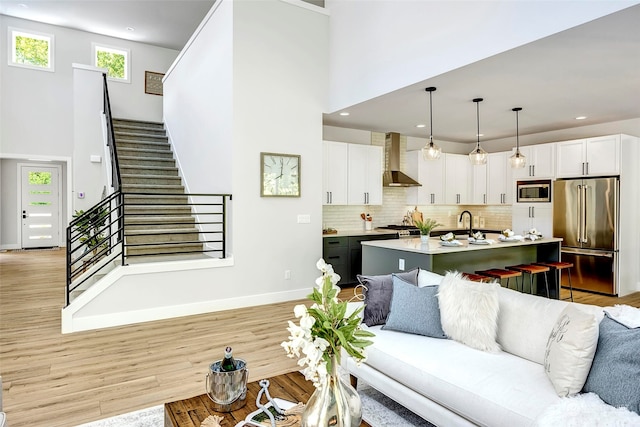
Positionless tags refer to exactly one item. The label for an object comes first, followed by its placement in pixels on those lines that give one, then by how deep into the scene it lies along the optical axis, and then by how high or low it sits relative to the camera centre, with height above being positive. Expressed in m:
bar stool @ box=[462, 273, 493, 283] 4.15 -0.72
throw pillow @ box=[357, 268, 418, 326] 2.81 -0.62
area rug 2.31 -1.28
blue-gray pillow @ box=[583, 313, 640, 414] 1.55 -0.67
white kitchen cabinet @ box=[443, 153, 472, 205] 8.00 +0.72
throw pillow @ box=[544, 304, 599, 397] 1.73 -0.66
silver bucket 1.73 -0.80
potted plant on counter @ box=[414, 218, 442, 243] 4.59 -0.23
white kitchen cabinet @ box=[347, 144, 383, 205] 6.62 +0.68
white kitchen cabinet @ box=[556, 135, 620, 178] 5.73 +0.87
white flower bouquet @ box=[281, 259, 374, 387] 1.31 -0.42
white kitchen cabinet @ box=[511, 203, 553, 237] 6.55 -0.10
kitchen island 4.33 -0.55
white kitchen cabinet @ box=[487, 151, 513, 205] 7.56 +0.67
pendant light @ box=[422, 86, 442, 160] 4.71 +0.76
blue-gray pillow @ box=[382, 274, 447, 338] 2.54 -0.68
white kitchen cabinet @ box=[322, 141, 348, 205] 6.32 +0.68
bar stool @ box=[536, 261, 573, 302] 5.16 -0.73
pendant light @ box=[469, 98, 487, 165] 5.07 +0.75
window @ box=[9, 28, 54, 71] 8.17 +3.57
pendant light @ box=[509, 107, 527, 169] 5.28 +0.72
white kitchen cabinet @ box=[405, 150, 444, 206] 7.62 +0.69
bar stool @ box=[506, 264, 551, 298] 4.83 -0.73
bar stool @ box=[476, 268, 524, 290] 4.48 -0.73
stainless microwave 6.55 +0.38
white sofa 1.77 -0.84
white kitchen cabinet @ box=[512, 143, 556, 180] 6.51 +0.90
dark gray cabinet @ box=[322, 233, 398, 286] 6.08 -0.68
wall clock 5.07 +0.52
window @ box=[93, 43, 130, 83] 8.84 +3.58
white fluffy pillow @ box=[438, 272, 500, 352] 2.34 -0.64
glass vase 1.35 -0.70
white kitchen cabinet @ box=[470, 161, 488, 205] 8.02 +0.60
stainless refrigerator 5.72 -0.25
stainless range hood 7.16 +0.84
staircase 5.56 +0.51
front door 10.14 +0.22
